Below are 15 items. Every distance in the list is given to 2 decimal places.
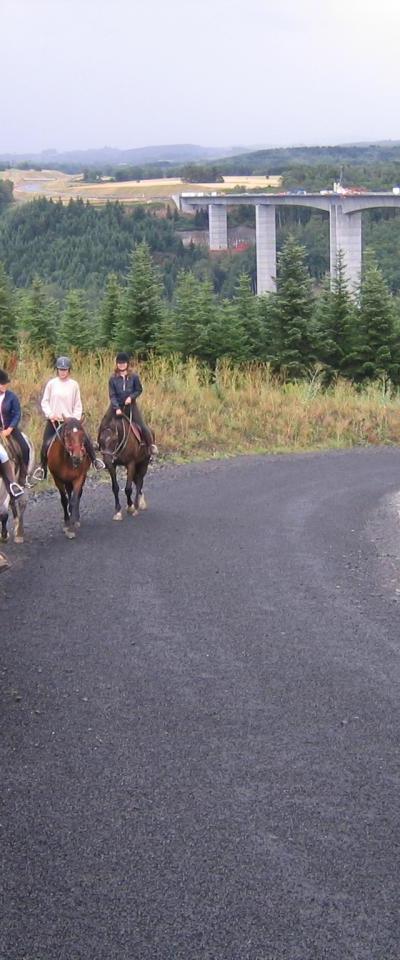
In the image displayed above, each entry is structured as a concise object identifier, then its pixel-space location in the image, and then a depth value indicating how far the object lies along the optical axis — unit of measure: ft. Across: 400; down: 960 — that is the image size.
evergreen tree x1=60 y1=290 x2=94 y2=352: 101.50
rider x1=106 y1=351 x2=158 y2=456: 50.37
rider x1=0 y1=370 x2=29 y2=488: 44.37
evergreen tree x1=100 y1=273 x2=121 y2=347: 107.86
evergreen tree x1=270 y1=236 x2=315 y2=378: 106.01
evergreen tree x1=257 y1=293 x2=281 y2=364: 107.65
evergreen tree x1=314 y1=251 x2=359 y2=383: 109.19
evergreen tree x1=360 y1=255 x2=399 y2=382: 107.96
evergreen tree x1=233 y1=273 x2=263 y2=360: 107.55
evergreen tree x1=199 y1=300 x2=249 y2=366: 100.78
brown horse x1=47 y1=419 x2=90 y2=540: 45.73
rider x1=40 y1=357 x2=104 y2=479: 47.78
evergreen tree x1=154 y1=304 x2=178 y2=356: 100.05
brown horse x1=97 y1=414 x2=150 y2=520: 50.90
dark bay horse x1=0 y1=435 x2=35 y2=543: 42.95
